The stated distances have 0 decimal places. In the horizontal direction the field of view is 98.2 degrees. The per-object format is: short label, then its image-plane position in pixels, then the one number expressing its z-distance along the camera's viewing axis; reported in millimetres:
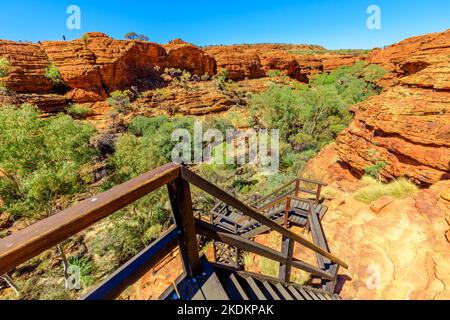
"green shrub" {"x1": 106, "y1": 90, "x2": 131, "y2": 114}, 22094
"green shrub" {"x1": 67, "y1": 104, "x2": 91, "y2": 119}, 20078
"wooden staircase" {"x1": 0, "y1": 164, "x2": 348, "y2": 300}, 675
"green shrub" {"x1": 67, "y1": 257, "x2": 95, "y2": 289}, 6441
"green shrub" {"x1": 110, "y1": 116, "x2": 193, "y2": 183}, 8875
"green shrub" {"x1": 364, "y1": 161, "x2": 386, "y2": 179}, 6840
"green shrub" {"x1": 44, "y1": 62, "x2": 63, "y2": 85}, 20578
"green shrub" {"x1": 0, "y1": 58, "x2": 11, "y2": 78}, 11538
